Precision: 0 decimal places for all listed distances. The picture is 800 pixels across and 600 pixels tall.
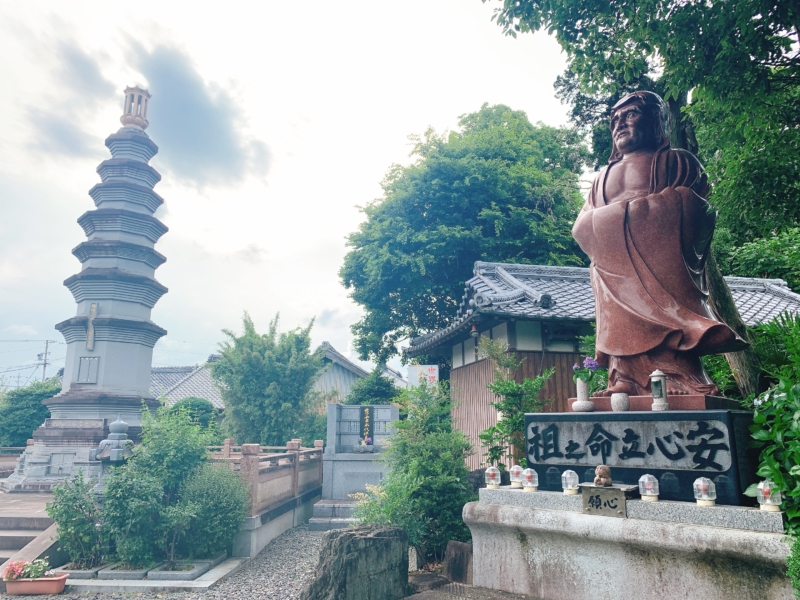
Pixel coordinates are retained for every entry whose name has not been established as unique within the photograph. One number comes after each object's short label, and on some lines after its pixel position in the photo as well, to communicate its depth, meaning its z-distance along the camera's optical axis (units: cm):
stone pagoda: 1766
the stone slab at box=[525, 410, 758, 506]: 423
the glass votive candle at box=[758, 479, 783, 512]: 368
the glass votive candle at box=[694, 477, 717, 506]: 405
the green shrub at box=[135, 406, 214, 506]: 969
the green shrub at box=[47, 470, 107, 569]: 921
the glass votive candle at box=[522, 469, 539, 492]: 525
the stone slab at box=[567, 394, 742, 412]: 462
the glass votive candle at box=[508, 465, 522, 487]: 543
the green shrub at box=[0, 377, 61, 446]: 2153
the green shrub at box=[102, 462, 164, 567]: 905
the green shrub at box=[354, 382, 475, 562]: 714
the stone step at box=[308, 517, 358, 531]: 1349
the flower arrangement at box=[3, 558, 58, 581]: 827
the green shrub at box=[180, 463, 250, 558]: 968
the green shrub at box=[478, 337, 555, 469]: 768
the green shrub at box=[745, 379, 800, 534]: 356
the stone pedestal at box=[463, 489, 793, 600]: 360
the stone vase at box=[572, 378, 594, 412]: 529
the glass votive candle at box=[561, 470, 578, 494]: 482
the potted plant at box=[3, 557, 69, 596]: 823
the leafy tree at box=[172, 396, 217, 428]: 2173
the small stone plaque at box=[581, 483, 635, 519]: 438
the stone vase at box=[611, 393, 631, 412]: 505
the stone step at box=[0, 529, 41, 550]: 1054
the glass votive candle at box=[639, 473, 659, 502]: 431
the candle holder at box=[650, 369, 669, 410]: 475
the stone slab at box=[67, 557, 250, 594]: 840
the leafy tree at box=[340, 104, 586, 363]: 1794
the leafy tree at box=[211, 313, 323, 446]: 1941
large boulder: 539
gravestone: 1574
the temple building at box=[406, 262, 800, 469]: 1048
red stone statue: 512
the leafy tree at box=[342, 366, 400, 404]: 1991
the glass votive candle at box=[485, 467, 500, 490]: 556
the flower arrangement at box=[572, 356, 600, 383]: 554
